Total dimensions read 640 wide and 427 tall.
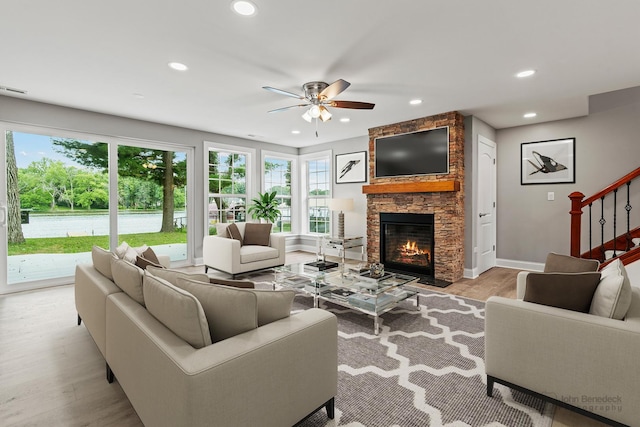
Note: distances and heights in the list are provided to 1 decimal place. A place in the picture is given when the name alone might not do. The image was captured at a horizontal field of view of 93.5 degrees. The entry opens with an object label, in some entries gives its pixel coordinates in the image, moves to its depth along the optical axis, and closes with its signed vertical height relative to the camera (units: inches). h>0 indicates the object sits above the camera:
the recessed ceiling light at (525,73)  119.6 +54.3
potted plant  241.3 +0.9
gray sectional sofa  43.4 -24.8
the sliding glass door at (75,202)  156.2 +5.1
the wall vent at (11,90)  137.1 +56.0
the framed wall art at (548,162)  185.8 +29.2
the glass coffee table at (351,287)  111.0 -33.1
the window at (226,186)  230.8 +18.6
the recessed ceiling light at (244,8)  79.5 +54.6
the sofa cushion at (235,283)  63.0 -15.7
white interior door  189.2 +1.8
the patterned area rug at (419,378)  64.5 -44.6
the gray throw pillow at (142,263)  83.9 -14.9
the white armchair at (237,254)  172.7 -27.0
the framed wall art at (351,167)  239.5 +33.9
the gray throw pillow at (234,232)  190.7 -14.5
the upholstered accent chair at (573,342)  54.8 -26.9
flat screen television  179.9 +35.0
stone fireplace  175.3 +5.7
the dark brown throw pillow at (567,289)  63.6 -17.5
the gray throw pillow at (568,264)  78.2 -15.6
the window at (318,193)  272.1 +14.5
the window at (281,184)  270.7 +23.1
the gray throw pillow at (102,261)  88.7 -15.7
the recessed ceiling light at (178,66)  114.0 +55.6
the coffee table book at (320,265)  146.3 -28.6
